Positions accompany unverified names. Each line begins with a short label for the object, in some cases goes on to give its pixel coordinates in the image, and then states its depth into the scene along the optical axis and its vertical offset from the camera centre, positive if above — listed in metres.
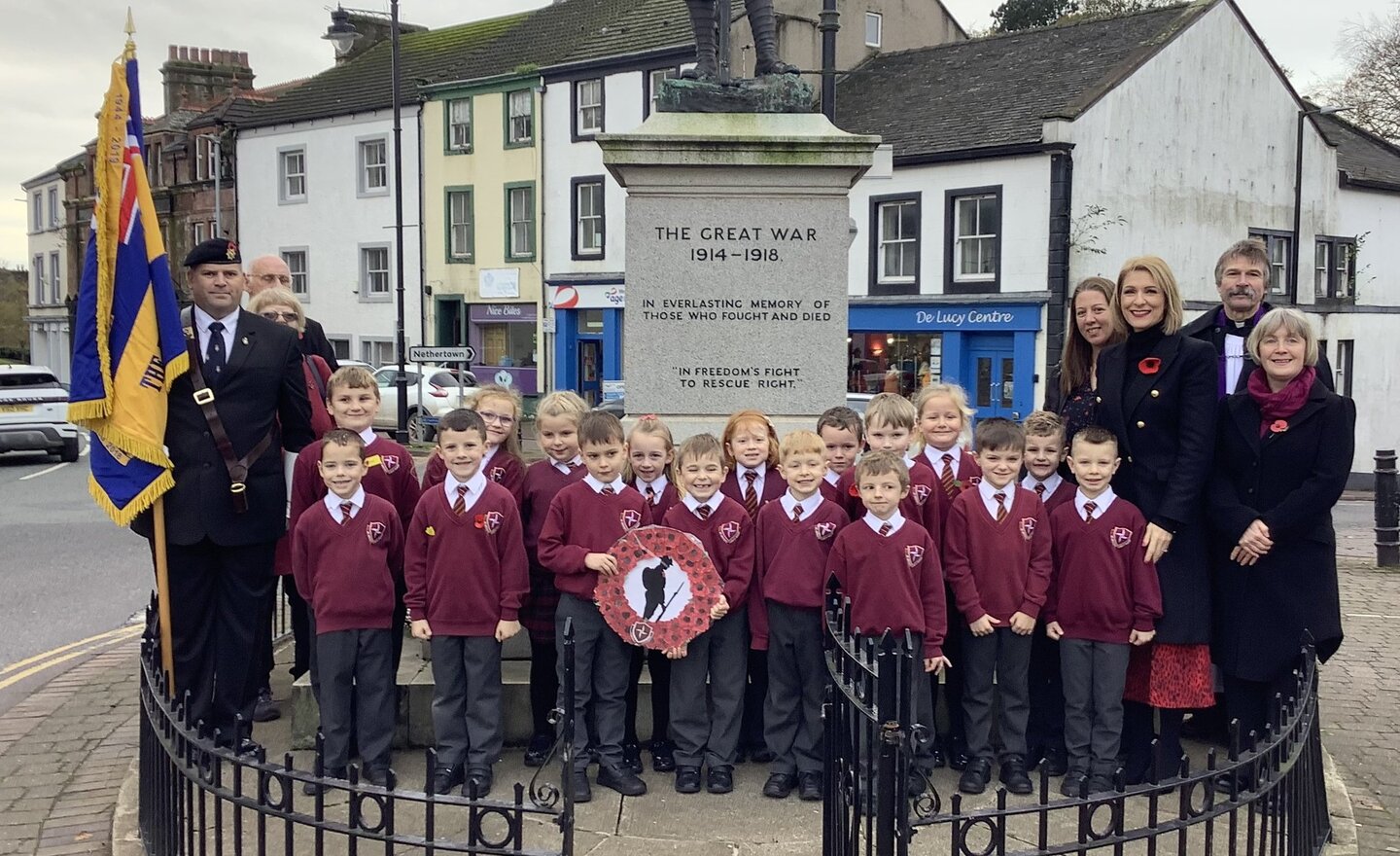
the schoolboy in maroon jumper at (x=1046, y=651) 5.19 -1.29
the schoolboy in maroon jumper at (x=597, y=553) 4.96 -0.82
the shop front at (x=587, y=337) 31.66 +0.34
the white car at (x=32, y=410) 20.59 -1.04
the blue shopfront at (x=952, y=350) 24.61 +0.00
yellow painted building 32.97 +3.44
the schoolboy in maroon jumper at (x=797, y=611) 4.89 -1.04
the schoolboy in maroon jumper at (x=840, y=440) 5.63 -0.41
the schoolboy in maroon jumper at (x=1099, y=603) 4.90 -1.01
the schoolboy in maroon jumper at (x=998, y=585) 4.95 -0.94
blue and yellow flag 4.82 +0.06
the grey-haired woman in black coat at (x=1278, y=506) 4.78 -0.61
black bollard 12.44 -1.72
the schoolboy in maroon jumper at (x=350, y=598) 4.88 -0.98
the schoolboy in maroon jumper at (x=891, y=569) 4.74 -0.84
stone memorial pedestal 6.82 +0.32
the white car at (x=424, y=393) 26.08 -0.93
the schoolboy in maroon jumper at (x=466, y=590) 4.84 -0.94
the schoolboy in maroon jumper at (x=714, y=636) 4.96 -1.16
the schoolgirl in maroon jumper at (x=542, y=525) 5.25 -0.75
